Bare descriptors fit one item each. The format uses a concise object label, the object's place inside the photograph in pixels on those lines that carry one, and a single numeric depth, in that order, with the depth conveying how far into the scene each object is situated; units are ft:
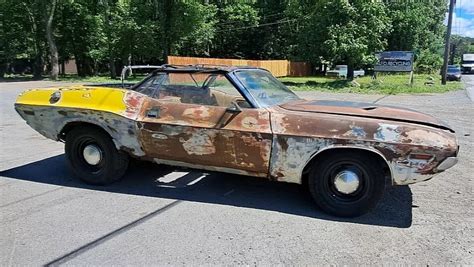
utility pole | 76.81
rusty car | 12.66
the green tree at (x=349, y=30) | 78.69
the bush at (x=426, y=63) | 146.86
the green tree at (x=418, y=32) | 126.72
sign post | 73.51
